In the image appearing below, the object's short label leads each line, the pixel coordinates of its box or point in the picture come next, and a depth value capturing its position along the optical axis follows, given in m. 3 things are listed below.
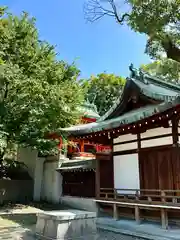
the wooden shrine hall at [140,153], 6.89
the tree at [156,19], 5.70
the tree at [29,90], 10.66
